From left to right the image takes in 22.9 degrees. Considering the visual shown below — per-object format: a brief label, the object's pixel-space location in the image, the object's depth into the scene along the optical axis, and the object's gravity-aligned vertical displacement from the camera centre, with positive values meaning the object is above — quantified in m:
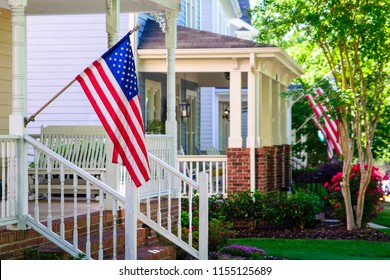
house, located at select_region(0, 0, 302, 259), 10.93 +1.11
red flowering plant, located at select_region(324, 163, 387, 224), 20.19 -1.10
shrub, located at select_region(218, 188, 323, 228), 18.98 -1.31
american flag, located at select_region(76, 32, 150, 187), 10.32 +0.47
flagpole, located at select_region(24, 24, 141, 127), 11.00 +0.28
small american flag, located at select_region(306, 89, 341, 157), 19.89 +0.39
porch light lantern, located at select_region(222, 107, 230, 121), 33.66 +1.05
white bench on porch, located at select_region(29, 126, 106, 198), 15.23 -0.10
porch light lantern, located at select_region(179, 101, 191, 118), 23.83 +0.85
